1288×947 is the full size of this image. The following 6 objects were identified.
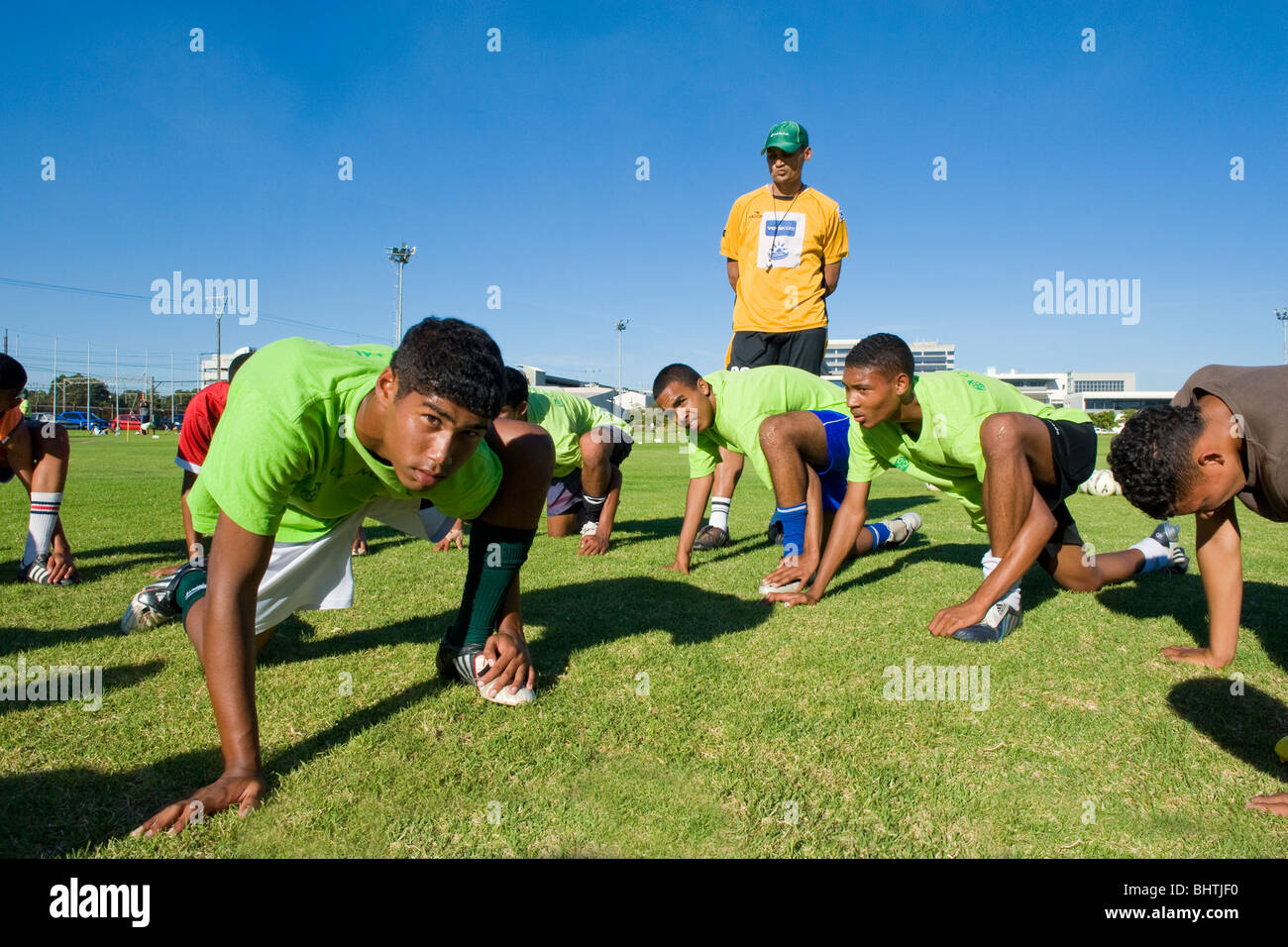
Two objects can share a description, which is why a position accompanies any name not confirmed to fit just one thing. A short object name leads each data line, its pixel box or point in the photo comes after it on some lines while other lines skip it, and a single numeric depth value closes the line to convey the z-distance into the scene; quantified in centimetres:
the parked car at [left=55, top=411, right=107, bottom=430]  5380
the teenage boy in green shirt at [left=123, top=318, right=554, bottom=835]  237
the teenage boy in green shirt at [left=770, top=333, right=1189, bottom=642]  412
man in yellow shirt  641
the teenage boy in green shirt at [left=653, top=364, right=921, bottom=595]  545
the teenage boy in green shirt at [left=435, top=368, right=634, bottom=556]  691
